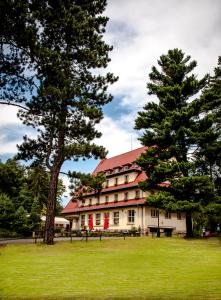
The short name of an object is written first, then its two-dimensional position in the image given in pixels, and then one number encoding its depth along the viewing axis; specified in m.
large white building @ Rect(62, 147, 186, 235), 32.00
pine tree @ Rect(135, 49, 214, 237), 21.93
